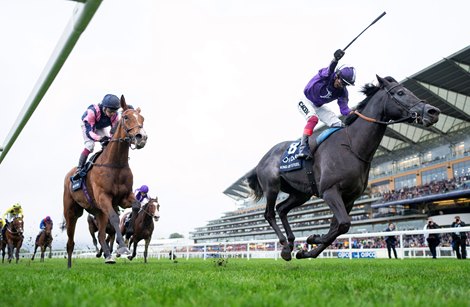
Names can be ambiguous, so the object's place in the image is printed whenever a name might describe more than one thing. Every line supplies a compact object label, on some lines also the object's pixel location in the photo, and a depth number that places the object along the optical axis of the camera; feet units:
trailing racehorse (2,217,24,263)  54.54
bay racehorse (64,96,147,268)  22.30
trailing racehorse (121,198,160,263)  43.52
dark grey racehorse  18.60
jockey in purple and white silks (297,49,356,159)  21.15
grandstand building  138.62
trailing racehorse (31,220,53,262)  62.54
